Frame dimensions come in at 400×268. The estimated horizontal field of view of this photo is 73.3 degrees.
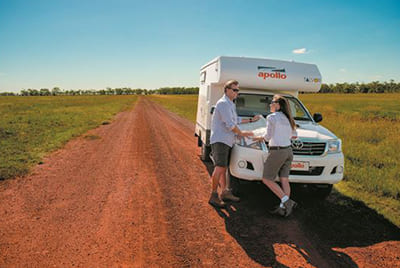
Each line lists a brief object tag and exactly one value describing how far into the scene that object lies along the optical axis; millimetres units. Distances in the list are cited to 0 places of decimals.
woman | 4254
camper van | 4684
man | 4480
